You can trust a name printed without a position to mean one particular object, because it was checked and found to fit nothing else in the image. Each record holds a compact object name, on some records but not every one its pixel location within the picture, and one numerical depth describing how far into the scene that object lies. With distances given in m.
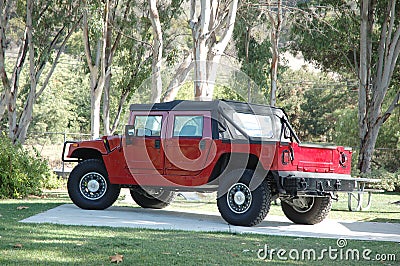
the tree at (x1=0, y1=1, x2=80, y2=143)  25.23
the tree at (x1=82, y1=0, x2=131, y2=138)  26.16
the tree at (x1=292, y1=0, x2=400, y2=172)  26.06
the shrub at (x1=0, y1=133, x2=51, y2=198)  16.47
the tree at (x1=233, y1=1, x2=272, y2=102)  34.38
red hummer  12.31
